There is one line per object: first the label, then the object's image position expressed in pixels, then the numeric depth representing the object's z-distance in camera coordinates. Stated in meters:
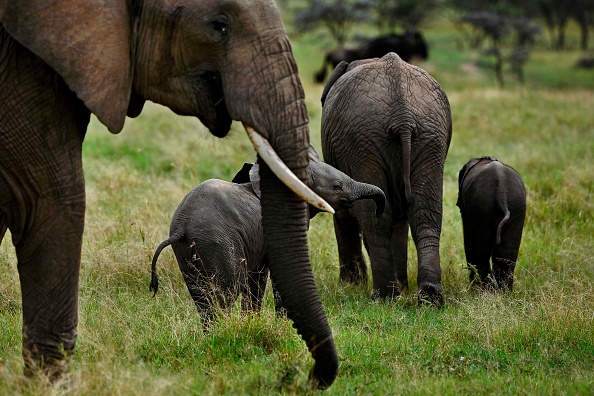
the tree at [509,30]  68.94
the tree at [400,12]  84.94
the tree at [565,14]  91.06
